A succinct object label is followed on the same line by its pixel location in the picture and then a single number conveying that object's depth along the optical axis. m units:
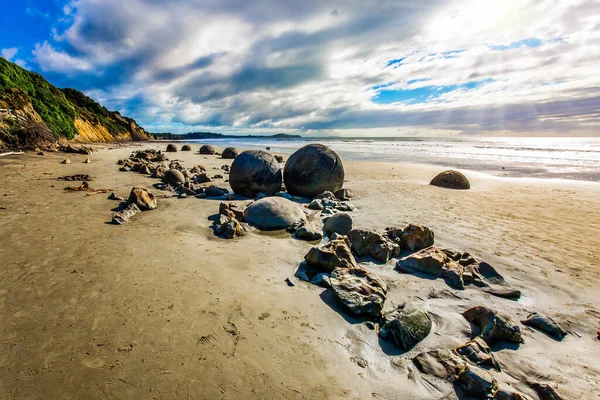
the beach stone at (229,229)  5.05
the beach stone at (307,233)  5.21
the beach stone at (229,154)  21.68
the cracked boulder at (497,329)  2.71
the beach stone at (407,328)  2.62
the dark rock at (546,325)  2.85
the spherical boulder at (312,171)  8.38
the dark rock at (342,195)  8.64
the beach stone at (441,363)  2.27
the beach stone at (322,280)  3.55
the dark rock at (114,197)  6.92
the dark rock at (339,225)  5.44
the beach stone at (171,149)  26.29
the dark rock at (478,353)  2.38
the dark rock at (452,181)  10.87
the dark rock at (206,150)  25.31
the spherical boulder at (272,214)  5.68
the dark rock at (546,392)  2.07
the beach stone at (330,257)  3.82
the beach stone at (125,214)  5.29
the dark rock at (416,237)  4.85
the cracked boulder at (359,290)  3.01
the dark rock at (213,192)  8.39
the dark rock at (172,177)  9.82
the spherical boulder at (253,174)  8.45
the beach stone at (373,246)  4.46
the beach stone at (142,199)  6.32
